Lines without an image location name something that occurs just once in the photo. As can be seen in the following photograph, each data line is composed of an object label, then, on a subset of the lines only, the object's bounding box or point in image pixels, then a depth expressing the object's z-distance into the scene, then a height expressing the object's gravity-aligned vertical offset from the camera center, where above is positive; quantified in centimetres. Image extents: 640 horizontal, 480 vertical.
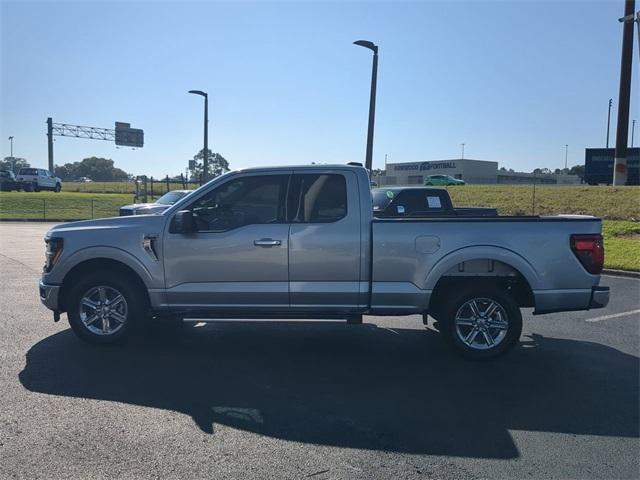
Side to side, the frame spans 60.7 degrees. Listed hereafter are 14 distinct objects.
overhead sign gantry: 7306 +816
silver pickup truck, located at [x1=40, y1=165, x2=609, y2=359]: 566 -68
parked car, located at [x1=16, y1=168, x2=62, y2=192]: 4391 +107
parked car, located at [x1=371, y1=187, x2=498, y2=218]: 1205 -3
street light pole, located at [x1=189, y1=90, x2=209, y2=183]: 2555 +315
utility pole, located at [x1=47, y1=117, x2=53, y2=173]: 6638 +666
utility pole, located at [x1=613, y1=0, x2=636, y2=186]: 3288 +626
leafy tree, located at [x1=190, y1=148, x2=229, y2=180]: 6738 +493
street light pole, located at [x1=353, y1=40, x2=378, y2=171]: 1591 +351
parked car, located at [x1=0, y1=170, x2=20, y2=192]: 4350 +65
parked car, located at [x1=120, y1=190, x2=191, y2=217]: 1756 -40
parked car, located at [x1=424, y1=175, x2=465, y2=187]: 5140 +187
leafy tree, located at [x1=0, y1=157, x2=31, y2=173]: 12819 +805
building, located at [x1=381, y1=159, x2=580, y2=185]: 8058 +418
